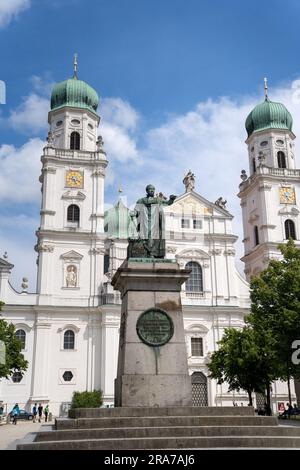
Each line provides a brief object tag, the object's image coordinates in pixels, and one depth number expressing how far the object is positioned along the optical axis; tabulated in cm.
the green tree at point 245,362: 2862
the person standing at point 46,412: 3500
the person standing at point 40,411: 3554
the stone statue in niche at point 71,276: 4206
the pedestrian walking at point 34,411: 3544
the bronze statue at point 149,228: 1414
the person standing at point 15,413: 3139
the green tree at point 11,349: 2831
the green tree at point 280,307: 2362
